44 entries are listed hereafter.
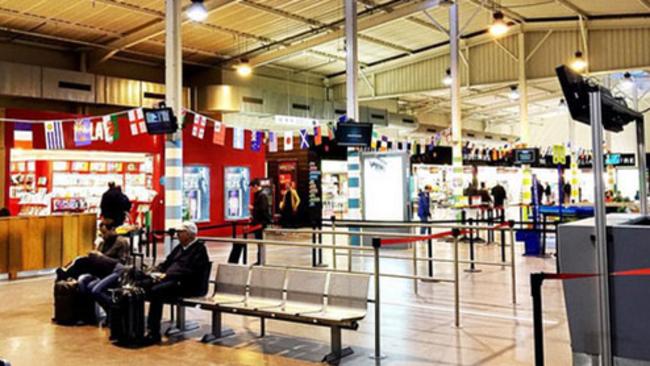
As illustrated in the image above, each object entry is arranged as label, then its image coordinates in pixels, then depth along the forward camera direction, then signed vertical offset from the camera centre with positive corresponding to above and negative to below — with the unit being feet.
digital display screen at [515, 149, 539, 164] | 47.47 +3.64
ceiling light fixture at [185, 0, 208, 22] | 27.94 +9.69
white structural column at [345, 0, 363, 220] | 35.85 +9.34
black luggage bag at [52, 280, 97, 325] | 20.06 -3.75
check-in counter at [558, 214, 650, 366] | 11.28 -2.01
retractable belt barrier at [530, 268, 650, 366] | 10.41 -1.85
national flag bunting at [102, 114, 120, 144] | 35.32 +4.78
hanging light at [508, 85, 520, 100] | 61.17 +12.29
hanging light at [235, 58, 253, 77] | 44.06 +10.68
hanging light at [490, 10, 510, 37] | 32.96 +10.34
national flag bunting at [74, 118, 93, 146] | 37.32 +4.80
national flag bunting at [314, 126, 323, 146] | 39.38 +4.64
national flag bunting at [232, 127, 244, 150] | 39.96 +4.56
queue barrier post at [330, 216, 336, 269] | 26.31 -1.25
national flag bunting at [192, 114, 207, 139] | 35.66 +4.89
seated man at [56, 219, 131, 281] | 20.45 -2.08
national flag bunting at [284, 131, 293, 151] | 42.70 +4.65
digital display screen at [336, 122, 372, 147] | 33.01 +3.94
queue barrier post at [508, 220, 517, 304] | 21.42 -2.53
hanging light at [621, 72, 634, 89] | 63.13 +13.72
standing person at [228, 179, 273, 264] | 35.53 -0.62
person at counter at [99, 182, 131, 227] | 23.54 -0.16
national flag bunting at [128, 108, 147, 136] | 33.42 +4.93
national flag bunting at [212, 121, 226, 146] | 37.17 +4.61
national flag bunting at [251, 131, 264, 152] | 41.47 +4.54
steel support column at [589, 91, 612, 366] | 11.21 -0.67
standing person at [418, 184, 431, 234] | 50.26 -0.61
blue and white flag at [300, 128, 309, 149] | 40.50 +4.57
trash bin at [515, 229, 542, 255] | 36.99 -3.09
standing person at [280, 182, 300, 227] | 44.47 -0.79
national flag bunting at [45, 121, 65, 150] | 37.52 +4.63
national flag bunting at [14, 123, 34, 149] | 39.70 +4.82
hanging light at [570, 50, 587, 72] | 44.52 +11.03
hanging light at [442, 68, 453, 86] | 48.43 +10.71
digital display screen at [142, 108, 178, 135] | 29.19 +4.28
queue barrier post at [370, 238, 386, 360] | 15.23 -3.01
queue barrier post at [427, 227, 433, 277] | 25.52 -2.81
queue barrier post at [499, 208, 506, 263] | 29.98 -3.08
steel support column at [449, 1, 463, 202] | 44.42 +7.37
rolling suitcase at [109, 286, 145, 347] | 17.02 -3.54
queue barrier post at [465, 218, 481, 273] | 28.90 -3.89
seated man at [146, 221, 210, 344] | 17.43 -2.42
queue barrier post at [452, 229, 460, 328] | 18.40 -2.74
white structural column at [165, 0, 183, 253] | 30.81 +5.40
